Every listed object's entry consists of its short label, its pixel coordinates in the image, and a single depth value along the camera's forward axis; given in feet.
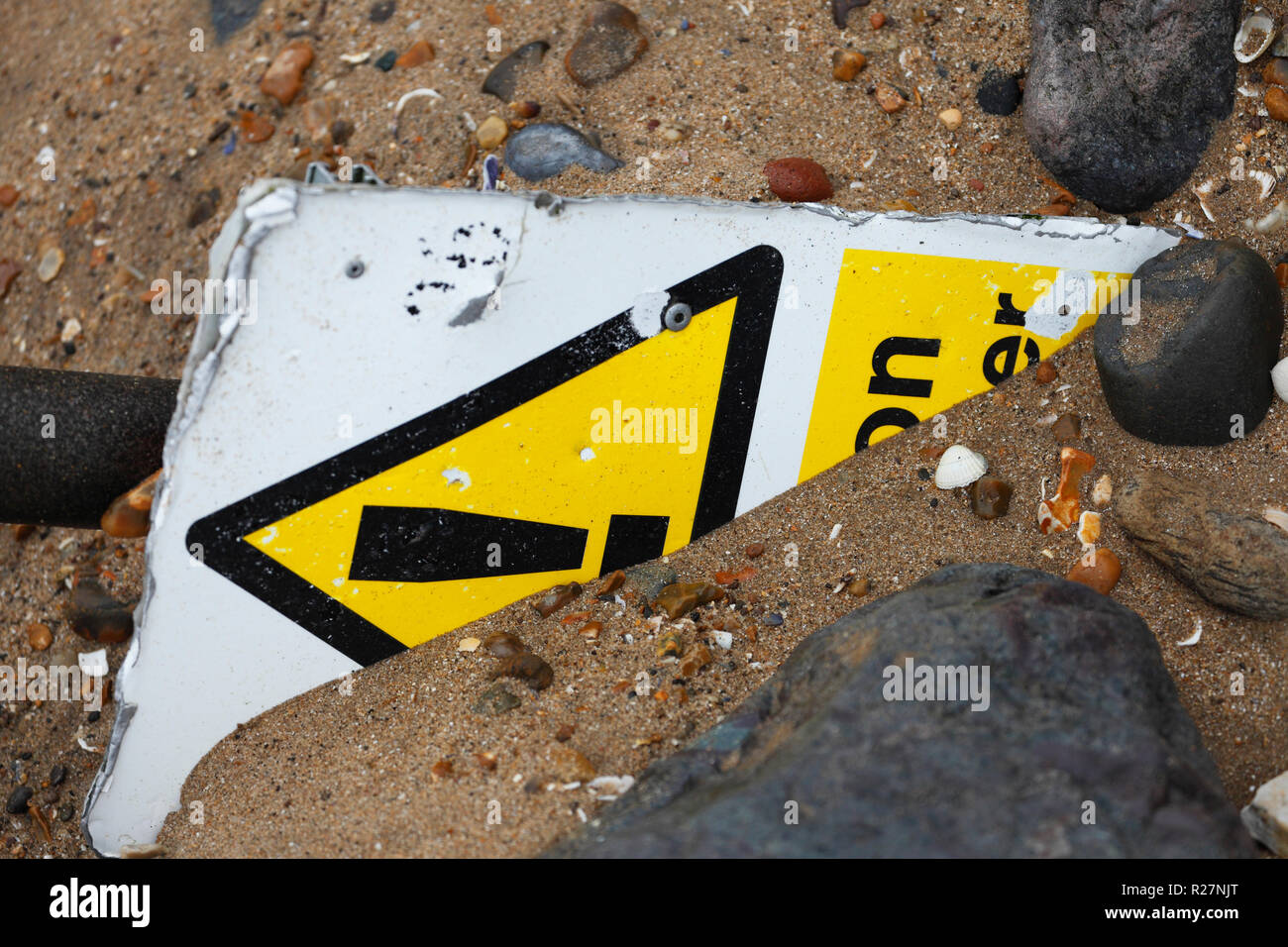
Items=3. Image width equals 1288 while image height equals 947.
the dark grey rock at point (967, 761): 4.92
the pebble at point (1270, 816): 5.82
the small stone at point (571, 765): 6.22
